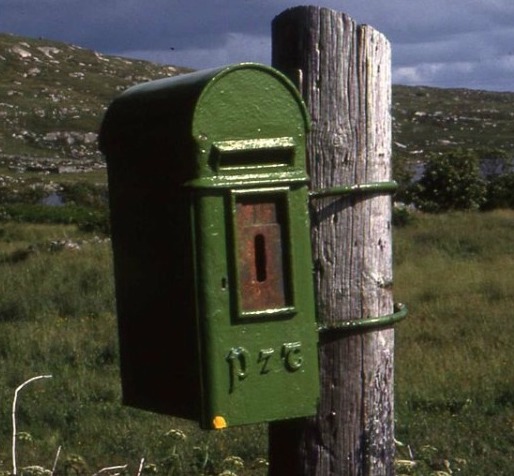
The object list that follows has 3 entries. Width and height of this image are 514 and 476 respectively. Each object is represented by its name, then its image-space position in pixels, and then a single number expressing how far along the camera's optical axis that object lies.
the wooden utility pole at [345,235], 5.54
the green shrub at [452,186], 66.77
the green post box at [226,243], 5.16
